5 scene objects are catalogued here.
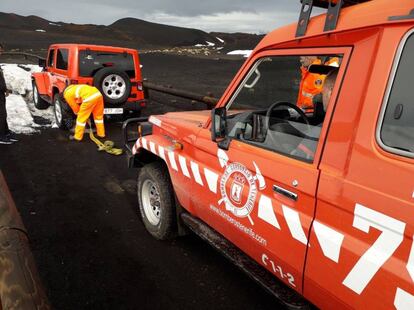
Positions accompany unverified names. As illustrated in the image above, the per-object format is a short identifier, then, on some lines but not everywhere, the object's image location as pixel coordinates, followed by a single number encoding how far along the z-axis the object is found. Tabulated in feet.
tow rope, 22.59
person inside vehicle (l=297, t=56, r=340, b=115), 8.06
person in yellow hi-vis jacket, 24.09
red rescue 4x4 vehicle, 5.23
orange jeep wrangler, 26.55
